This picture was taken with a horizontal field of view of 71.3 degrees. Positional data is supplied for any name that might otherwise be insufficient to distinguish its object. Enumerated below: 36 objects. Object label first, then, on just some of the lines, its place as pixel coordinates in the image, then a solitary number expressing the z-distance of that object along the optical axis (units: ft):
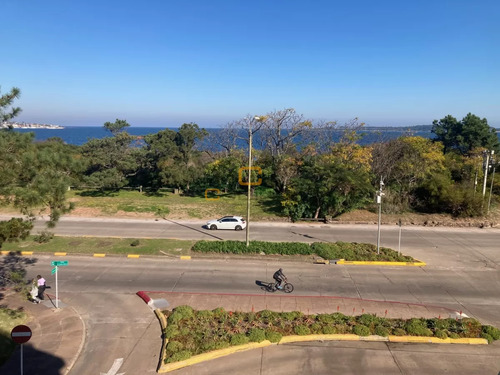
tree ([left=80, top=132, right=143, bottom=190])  122.54
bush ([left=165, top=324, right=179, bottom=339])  40.88
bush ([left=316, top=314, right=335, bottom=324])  44.18
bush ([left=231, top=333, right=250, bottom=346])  39.52
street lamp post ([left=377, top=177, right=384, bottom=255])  67.36
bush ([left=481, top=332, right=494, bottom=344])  41.52
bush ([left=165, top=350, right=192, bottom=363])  36.40
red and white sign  31.30
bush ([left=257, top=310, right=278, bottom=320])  45.39
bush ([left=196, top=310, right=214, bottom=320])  45.16
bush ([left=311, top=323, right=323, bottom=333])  42.55
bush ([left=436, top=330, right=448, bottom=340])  41.73
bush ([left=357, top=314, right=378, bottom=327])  44.01
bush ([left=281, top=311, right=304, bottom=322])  44.91
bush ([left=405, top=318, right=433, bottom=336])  42.24
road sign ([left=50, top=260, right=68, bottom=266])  49.08
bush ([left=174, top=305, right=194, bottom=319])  45.42
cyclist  53.88
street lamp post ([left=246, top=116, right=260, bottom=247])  66.48
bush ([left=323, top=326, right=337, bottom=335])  42.22
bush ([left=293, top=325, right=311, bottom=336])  41.81
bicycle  54.85
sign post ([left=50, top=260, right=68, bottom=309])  49.08
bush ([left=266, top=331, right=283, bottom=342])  40.40
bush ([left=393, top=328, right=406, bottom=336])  42.29
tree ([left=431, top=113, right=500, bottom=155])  166.30
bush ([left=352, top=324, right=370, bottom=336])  41.93
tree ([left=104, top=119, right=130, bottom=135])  146.41
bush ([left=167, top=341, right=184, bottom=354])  38.01
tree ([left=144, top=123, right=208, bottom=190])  126.41
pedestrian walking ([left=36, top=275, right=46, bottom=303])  50.47
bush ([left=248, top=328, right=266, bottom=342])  40.11
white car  90.79
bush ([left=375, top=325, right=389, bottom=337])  42.09
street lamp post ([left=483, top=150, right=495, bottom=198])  100.45
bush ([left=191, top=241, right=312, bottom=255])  70.64
